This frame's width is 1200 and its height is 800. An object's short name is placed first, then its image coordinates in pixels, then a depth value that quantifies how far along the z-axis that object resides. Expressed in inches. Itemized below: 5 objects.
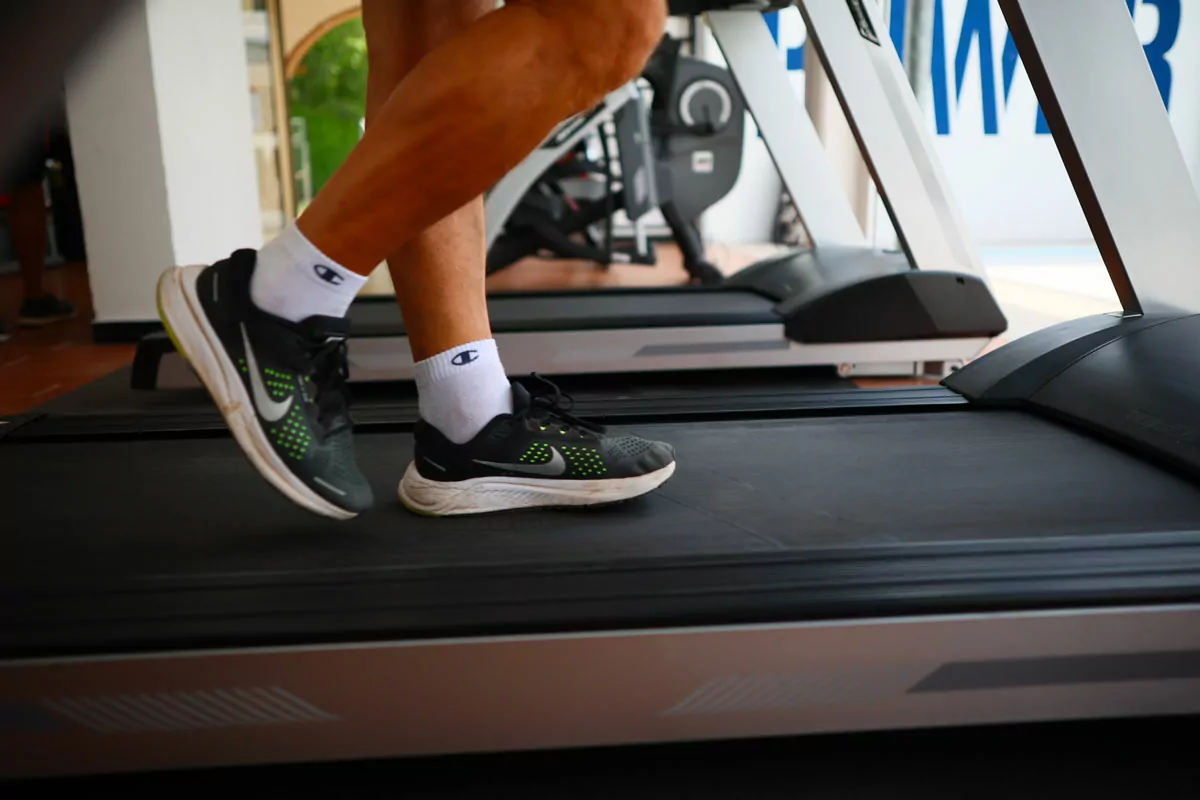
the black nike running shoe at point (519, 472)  43.3
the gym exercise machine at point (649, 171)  173.2
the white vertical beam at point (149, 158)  124.8
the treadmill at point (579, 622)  33.5
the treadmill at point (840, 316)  97.5
